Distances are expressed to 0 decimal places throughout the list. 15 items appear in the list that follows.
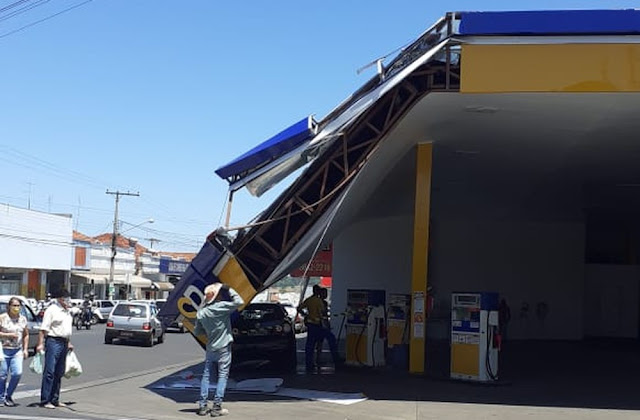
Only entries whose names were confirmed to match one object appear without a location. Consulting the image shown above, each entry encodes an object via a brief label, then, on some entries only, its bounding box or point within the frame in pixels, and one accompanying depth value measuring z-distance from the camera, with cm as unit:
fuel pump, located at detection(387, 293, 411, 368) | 1686
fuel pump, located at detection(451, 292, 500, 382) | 1438
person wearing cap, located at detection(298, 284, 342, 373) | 1595
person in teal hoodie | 1059
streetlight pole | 6838
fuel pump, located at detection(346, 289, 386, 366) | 1694
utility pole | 6084
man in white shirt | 1092
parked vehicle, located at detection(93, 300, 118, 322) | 4706
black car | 1595
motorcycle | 3812
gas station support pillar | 1514
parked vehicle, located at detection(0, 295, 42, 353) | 2067
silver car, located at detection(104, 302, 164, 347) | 2709
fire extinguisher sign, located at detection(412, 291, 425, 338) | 1523
